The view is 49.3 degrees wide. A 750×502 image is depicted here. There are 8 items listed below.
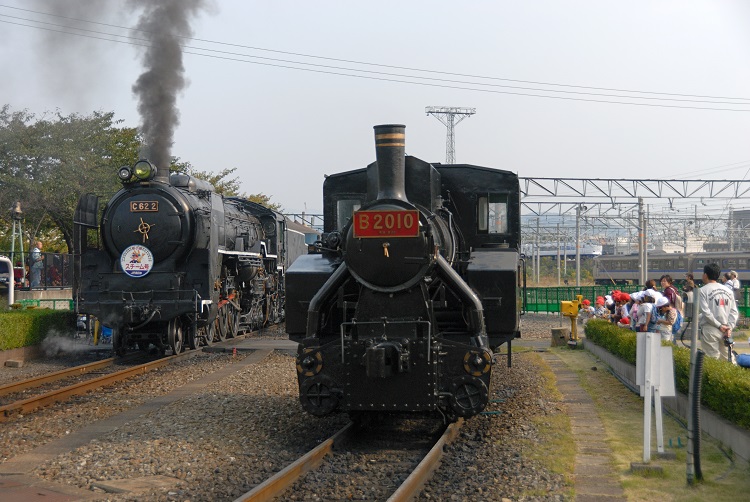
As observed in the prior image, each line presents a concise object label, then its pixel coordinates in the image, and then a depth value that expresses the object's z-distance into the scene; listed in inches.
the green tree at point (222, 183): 1689.2
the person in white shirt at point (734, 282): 638.3
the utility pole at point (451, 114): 2166.6
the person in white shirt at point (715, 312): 411.2
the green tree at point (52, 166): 1149.7
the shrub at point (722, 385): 296.5
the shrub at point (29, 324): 615.2
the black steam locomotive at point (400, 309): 318.7
